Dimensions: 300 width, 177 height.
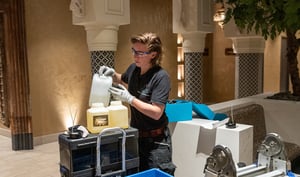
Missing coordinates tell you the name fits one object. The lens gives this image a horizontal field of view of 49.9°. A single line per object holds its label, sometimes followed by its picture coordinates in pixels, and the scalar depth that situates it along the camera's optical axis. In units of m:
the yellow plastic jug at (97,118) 1.80
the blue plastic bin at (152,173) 1.76
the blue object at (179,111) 2.98
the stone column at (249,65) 5.56
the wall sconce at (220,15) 6.52
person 2.02
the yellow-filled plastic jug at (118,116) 1.87
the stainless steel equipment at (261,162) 1.42
